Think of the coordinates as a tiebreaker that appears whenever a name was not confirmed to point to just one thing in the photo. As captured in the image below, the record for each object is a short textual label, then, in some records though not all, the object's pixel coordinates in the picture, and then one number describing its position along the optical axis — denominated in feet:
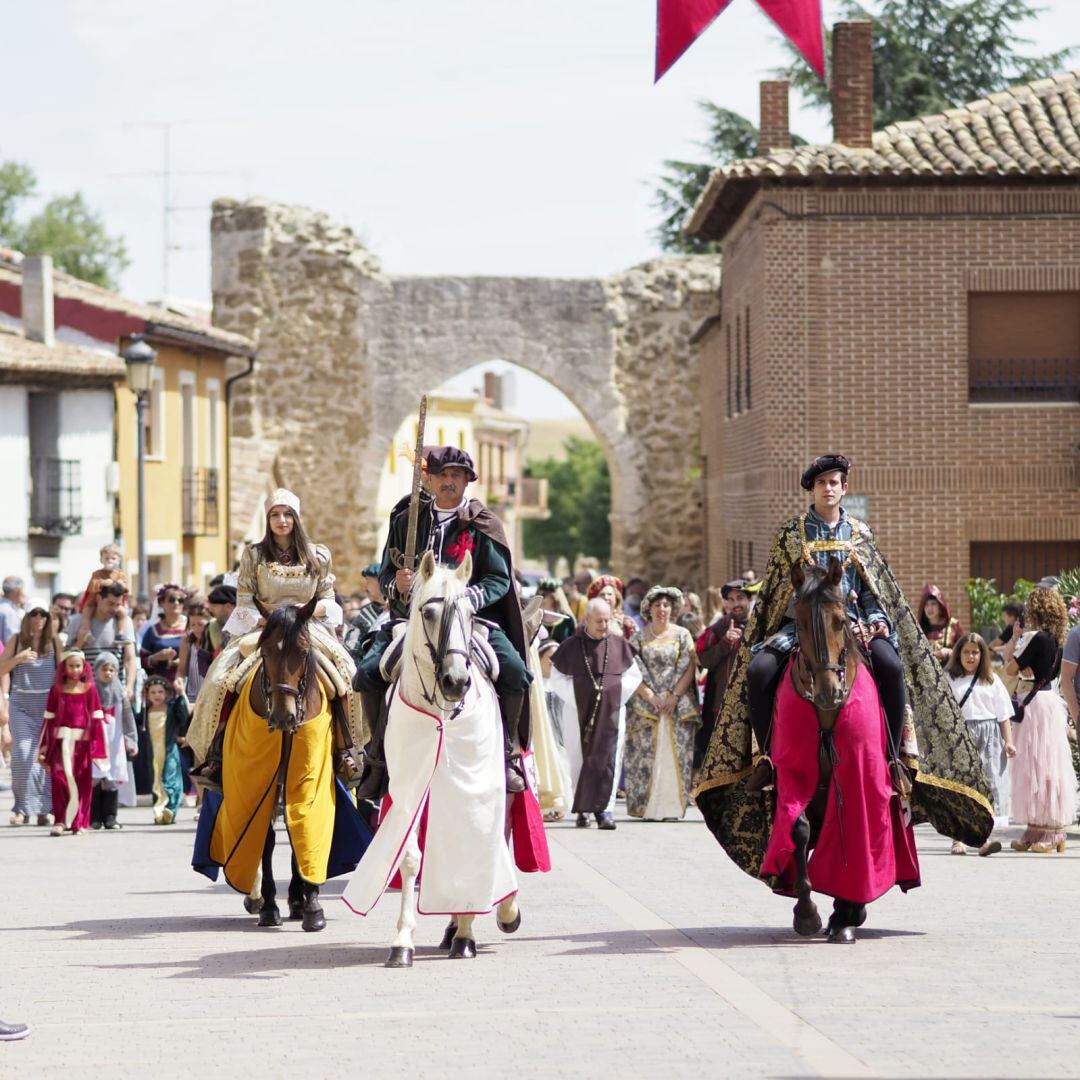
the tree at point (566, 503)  369.50
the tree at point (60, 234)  240.12
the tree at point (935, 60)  154.81
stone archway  141.69
